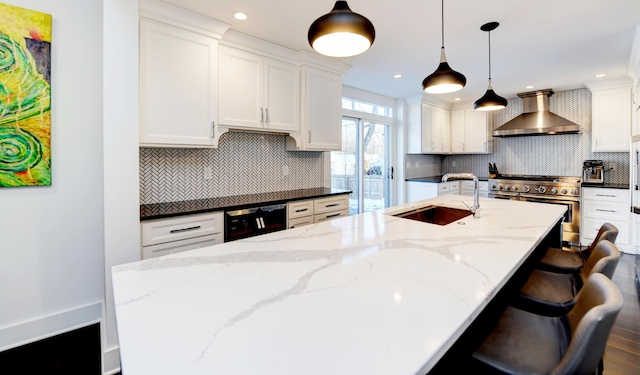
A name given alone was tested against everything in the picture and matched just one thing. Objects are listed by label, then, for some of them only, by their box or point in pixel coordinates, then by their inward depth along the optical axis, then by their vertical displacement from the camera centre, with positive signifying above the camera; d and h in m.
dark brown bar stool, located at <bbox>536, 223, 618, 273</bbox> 1.73 -0.50
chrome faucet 2.25 -0.04
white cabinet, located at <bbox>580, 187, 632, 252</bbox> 4.00 -0.41
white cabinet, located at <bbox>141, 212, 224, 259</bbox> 2.11 -0.37
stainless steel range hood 4.62 +0.99
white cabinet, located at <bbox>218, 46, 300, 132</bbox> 2.72 +0.90
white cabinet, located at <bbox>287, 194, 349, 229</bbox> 2.97 -0.28
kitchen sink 2.44 -0.26
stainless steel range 4.31 -0.13
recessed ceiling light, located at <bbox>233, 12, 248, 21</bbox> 2.40 +1.37
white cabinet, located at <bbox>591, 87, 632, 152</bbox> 4.13 +0.90
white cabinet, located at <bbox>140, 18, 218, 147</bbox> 2.22 +0.77
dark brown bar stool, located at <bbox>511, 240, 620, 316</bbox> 1.27 -0.54
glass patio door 4.55 +0.31
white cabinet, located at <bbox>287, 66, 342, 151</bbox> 3.30 +0.82
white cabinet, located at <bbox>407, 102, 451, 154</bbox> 5.20 +0.97
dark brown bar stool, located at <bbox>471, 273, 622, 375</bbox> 0.76 -0.54
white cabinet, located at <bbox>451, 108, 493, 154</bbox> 5.53 +0.96
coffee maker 4.41 +0.17
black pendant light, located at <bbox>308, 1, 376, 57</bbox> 1.29 +0.69
